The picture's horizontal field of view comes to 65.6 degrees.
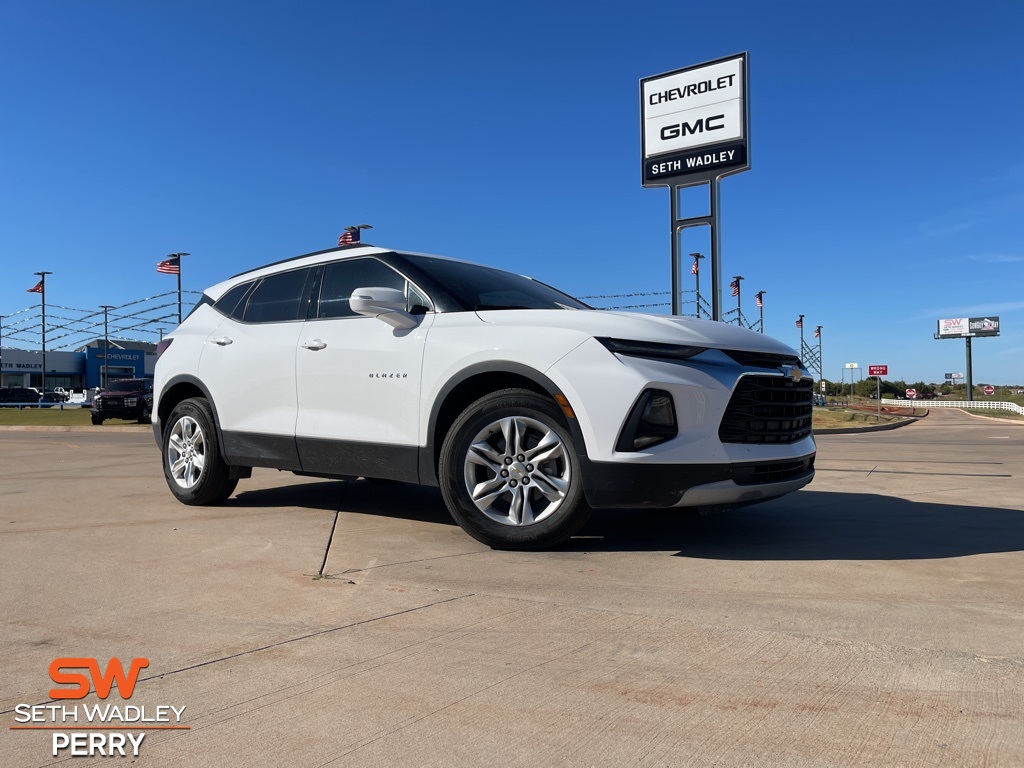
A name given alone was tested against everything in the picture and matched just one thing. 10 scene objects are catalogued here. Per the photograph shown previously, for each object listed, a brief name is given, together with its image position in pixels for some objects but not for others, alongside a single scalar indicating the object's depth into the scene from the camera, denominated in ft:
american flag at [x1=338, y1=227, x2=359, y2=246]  85.29
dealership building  252.42
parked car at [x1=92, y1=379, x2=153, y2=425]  78.03
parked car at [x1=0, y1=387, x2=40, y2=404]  162.61
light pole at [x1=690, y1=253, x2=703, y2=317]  116.54
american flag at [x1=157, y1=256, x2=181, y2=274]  115.65
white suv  13.25
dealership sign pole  51.13
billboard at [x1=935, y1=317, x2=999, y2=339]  389.60
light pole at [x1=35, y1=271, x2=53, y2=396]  159.22
